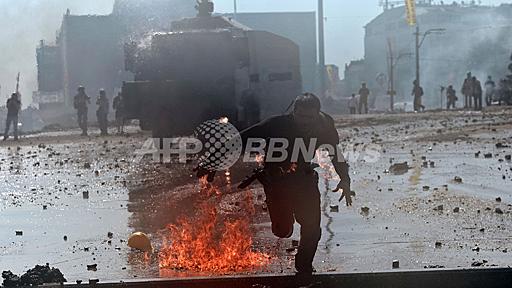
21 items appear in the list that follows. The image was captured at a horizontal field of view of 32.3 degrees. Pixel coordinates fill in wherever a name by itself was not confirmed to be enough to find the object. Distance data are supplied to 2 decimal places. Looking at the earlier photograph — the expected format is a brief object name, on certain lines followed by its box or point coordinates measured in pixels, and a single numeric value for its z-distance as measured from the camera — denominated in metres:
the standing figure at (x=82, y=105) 31.67
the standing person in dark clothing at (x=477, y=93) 40.75
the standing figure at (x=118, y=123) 31.53
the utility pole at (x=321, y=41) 51.35
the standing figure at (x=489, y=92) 47.09
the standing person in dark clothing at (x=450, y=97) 46.08
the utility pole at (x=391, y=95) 57.28
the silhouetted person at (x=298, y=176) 6.35
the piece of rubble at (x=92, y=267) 7.35
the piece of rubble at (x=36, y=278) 6.27
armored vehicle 18.95
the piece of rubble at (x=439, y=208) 10.12
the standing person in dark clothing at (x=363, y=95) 45.22
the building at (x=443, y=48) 74.56
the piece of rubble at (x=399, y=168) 14.48
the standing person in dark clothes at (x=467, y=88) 42.26
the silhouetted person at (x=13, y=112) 31.22
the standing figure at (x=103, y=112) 31.30
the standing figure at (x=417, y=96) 46.16
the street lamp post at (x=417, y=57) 55.69
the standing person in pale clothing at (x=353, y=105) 50.72
